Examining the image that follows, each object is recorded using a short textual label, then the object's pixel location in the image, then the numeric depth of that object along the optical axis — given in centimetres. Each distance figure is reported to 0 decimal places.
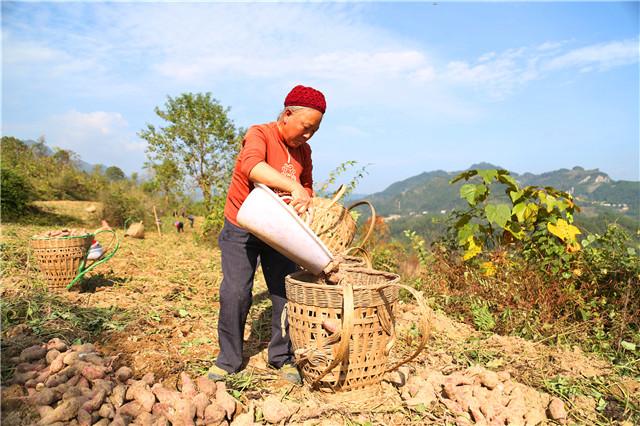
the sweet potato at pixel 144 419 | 173
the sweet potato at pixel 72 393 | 176
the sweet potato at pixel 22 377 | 187
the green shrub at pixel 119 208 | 1060
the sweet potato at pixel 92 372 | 192
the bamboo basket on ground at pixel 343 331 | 199
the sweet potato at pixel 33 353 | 205
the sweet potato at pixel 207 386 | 203
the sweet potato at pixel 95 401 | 172
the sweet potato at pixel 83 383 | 186
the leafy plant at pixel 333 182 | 564
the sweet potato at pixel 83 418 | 166
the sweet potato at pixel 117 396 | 182
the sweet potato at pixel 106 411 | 173
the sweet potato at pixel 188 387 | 195
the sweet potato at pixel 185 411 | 179
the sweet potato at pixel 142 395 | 183
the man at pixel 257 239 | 212
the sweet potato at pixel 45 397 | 172
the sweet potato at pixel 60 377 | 186
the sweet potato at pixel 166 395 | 188
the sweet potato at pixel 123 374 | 202
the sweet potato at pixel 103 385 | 184
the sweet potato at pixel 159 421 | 174
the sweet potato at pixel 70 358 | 200
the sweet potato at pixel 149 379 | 203
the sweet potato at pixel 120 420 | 167
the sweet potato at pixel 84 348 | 214
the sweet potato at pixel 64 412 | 163
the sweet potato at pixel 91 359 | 204
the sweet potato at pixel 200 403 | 186
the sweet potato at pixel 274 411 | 192
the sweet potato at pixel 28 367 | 195
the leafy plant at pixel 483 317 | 334
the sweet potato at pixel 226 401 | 193
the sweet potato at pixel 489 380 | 222
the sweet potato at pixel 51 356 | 203
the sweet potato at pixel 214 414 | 186
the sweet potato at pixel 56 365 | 196
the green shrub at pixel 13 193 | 885
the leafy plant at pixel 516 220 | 366
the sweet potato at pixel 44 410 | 166
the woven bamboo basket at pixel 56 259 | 379
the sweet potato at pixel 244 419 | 186
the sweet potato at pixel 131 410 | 177
